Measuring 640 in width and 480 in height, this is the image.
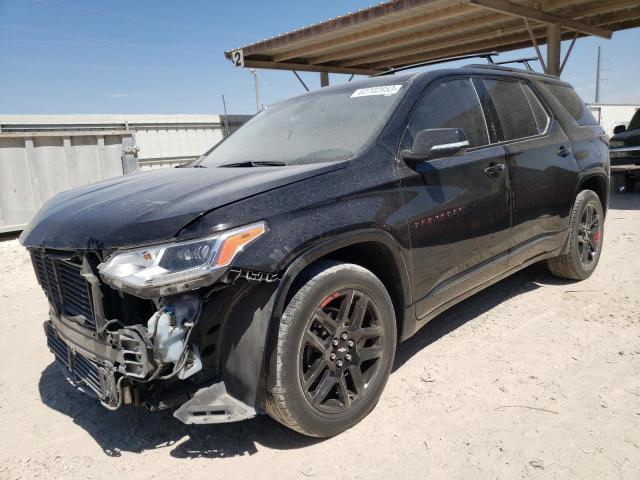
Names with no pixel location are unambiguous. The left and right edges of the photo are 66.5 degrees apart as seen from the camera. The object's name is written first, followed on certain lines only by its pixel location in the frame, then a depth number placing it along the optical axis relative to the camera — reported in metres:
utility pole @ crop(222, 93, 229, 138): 12.30
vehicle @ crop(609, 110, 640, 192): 9.66
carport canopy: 9.66
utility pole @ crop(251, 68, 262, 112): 18.64
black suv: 2.01
